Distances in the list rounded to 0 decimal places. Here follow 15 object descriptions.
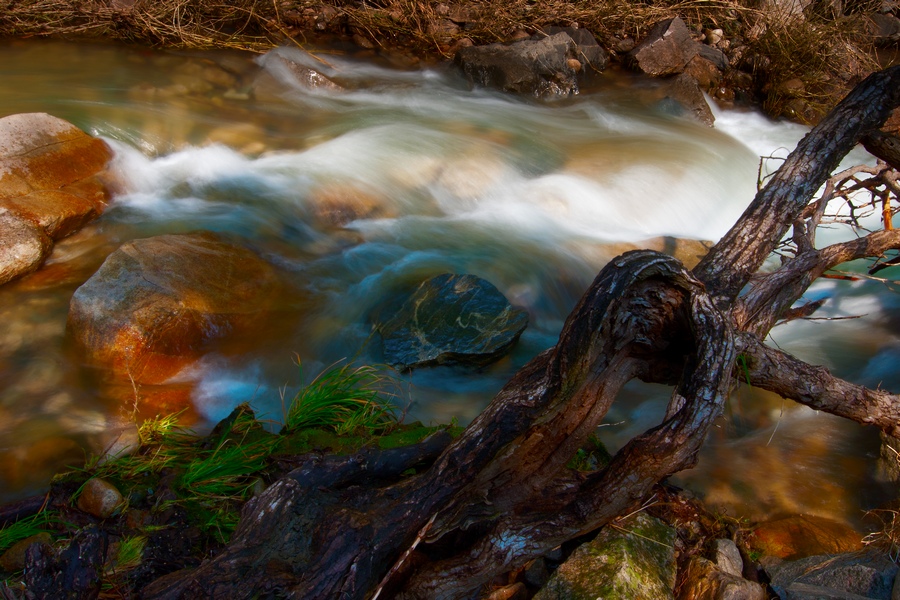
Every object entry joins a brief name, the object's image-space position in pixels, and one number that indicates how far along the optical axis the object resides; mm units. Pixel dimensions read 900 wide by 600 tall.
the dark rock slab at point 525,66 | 8742
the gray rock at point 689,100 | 8750
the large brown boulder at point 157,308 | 4270
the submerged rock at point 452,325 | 4570
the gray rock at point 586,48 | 9352
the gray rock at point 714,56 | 9516
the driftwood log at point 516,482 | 2371
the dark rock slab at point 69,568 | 2100
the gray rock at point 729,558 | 3148
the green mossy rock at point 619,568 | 2748
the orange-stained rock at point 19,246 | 4836
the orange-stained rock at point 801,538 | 3348
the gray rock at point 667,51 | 9211
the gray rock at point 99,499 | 3221
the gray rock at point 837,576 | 2908
